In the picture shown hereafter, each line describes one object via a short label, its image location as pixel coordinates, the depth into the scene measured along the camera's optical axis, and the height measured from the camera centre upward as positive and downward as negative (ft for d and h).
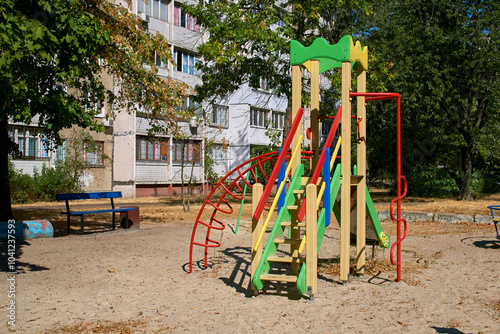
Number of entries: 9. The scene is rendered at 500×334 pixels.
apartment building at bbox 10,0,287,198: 83.05 +3.87
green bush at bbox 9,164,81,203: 73.87 -2.82
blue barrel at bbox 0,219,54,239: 33.42 -4.37
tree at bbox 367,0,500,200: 74.90 +15.43
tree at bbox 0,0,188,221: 23.27 +6.81
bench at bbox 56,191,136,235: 35.86 -2.31
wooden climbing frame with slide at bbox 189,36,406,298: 19.33 -1.03
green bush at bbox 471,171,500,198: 88.63 -3.04
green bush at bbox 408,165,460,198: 88.79 -2.71
